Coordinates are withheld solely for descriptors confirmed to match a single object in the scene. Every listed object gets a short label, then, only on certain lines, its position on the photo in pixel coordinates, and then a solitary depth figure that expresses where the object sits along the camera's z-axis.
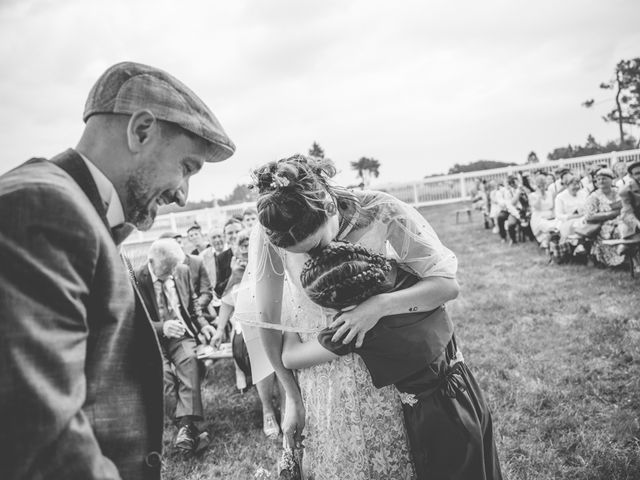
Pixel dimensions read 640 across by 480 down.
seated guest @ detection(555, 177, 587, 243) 8.42
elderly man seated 4.03
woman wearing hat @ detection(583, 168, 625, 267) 6.98
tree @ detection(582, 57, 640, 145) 28.75
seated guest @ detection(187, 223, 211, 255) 8.87
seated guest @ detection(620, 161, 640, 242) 6.14
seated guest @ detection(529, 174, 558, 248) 9.25
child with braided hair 1.60
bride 1.68
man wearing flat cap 0.75
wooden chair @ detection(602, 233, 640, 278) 6.10
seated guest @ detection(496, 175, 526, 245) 11.20
